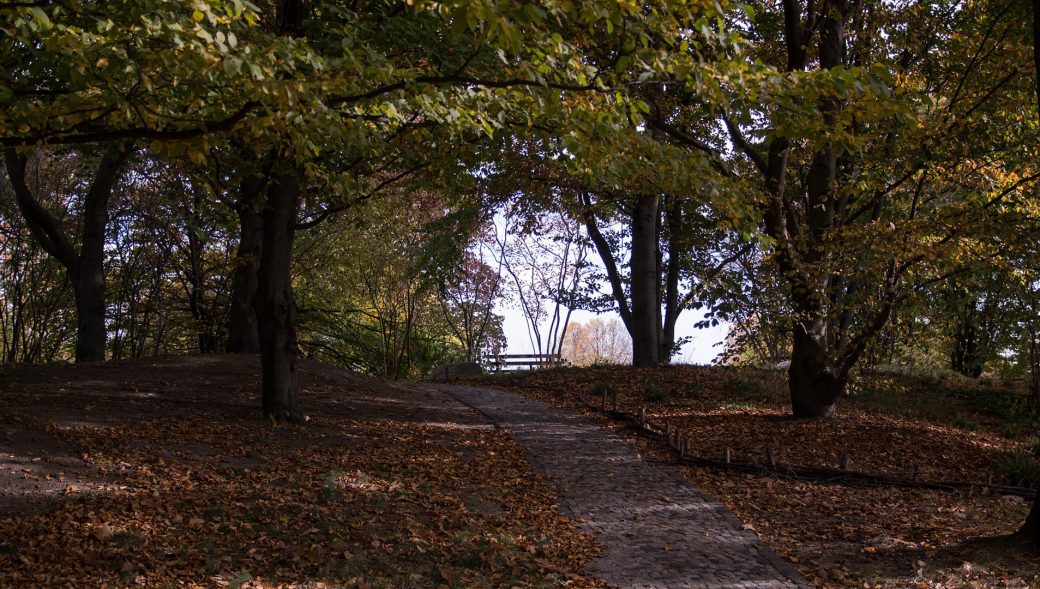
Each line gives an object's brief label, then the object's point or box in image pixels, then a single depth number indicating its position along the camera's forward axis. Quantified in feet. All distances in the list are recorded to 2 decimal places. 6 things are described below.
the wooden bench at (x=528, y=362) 86.48
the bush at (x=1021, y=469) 31.13
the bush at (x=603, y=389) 49.32
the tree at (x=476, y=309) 90.33
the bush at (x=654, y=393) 47.57
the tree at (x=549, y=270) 73.31
